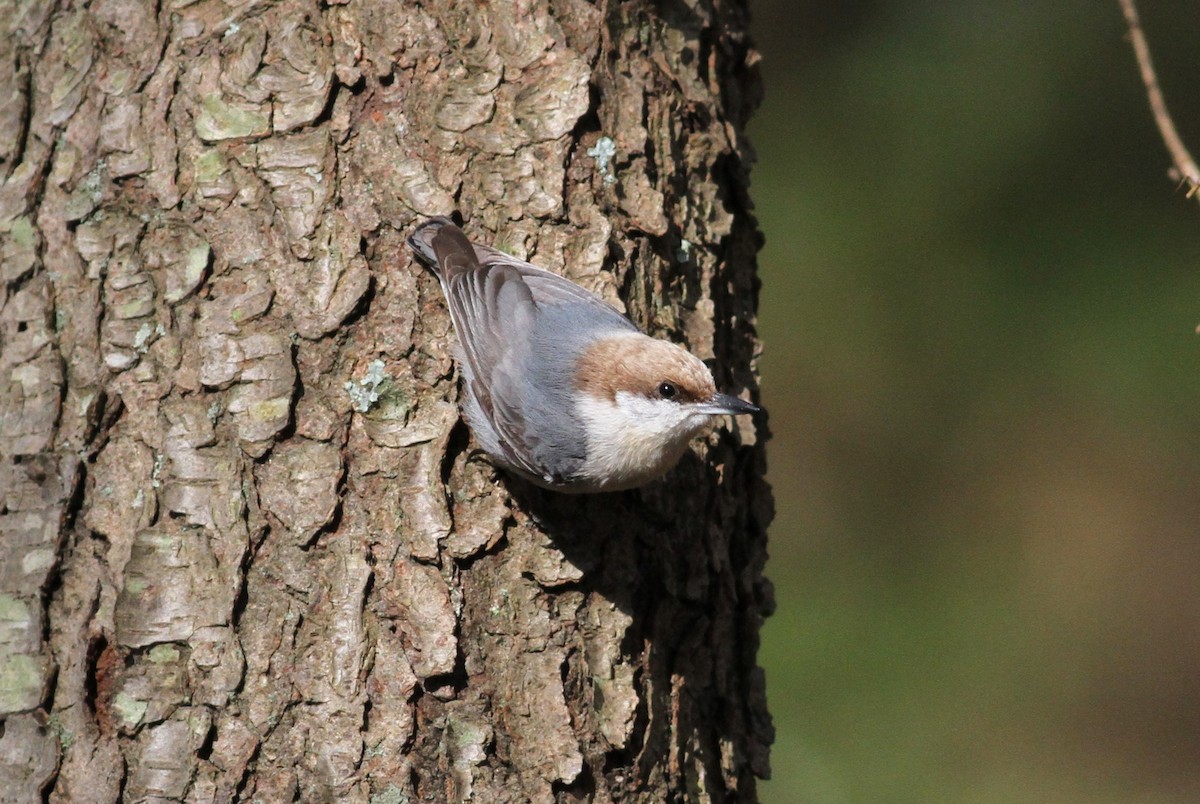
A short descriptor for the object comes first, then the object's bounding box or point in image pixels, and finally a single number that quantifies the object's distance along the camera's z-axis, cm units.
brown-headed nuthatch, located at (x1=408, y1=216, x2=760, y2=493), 512
